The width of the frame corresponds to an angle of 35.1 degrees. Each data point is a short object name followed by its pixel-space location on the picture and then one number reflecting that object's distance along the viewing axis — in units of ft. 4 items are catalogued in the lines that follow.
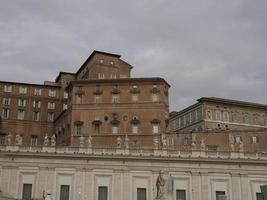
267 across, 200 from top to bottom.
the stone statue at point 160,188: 125.95
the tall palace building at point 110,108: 225.97
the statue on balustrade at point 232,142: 192.26
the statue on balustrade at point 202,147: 185.59
